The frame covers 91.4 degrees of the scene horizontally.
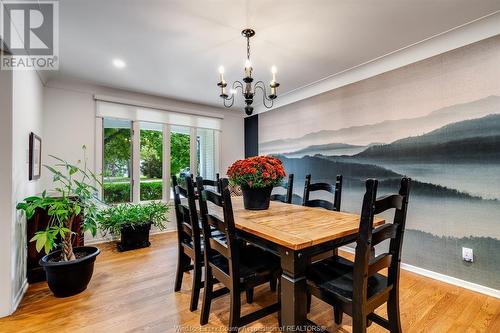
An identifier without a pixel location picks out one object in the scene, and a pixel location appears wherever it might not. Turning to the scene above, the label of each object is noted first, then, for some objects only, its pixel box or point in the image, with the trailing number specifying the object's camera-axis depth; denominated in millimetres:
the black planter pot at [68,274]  2156
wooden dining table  1343
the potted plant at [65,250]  2091
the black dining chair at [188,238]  1913
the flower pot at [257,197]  2131
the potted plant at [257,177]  2010
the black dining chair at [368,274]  1229
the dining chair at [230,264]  1548
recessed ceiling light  2914
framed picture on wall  2564
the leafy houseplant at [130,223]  3424
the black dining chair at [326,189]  2287
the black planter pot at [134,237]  3463
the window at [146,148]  3936
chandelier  2105
